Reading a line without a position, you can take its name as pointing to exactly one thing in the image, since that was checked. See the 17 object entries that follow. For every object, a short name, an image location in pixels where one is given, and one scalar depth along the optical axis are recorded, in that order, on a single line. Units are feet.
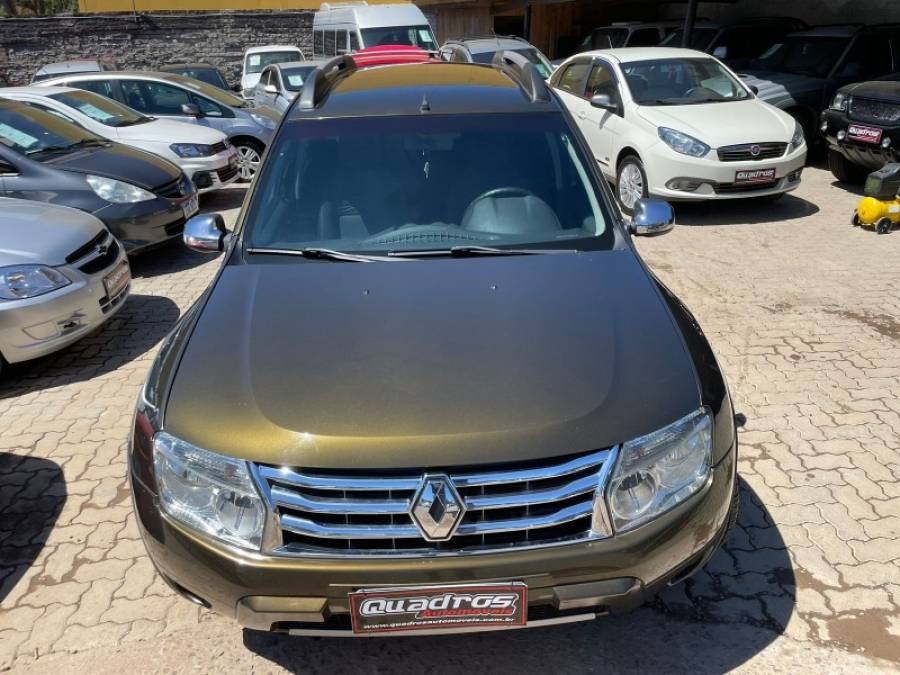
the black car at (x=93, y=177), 19.90
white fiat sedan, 23.59
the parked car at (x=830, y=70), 31.48
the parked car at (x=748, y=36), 41.09
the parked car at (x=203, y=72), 50.44
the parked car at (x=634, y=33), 46.59
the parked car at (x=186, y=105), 33.04
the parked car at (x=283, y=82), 39.88
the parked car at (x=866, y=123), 24.00
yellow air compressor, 22.47
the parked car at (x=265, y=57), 60.29
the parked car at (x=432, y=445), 6.20
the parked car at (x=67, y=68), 42.77
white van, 47.06
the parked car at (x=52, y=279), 14.12
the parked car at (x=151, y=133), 27.40
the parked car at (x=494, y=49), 42.86
